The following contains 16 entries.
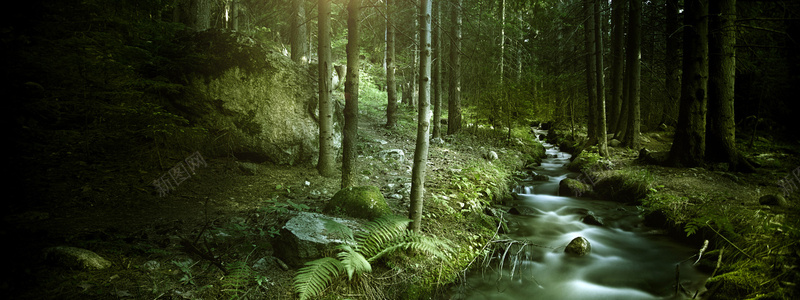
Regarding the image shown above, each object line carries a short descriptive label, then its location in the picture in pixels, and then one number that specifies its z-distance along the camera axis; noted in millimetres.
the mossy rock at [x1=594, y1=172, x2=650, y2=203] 7559
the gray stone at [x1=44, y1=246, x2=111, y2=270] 2904
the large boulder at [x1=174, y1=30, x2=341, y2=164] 6758
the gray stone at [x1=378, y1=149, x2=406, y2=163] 8987
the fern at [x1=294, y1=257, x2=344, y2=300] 2990
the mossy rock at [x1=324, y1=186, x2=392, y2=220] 4570
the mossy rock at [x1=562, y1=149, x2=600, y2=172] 10612
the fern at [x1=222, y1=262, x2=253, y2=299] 3037
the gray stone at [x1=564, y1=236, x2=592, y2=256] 5828
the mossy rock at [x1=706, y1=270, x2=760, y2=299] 3479
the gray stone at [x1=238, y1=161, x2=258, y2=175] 6516
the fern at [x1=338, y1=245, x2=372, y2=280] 3238
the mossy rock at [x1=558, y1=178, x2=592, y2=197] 8773
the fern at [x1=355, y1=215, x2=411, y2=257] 3734
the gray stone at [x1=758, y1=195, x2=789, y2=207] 5170
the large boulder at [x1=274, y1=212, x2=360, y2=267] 3498
